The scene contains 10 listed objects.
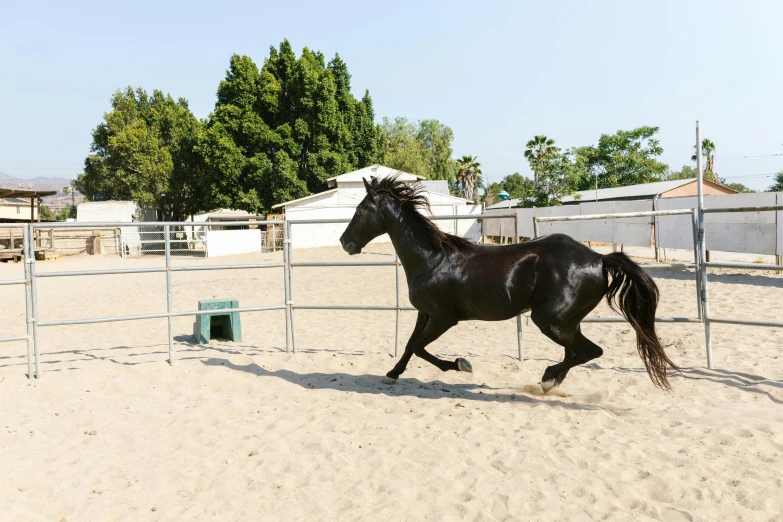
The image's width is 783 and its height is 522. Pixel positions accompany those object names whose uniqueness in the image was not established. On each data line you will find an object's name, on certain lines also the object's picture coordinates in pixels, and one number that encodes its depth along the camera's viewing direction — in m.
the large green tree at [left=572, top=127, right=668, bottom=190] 42.22
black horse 4.39
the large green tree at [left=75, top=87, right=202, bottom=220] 34.88
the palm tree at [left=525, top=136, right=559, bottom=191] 36.94
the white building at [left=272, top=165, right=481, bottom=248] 27.30
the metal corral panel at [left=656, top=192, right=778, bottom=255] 11.53
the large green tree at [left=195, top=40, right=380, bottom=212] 30.02
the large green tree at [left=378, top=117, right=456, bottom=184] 45.81
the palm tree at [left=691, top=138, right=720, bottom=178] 52.81
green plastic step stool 7.07
